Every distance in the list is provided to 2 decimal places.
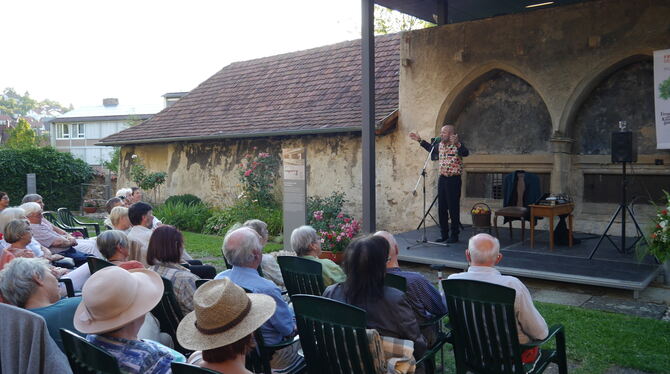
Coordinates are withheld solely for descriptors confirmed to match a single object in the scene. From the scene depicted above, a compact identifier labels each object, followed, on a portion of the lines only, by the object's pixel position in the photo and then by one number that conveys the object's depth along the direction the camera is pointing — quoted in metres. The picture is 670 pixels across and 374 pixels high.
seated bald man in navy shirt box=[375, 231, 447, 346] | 3.34
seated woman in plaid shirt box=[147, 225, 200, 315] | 3.58
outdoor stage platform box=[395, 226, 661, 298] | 6.04
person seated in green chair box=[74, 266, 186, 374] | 2.38
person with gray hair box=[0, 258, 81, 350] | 2.81
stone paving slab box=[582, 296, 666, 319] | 5.43
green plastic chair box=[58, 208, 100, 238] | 9.37
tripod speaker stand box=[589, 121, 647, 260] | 6.95
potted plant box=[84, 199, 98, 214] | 18.23
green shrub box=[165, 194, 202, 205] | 14.31
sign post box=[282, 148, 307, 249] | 8.24
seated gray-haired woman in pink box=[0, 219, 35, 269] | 4.89
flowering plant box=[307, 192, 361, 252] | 8.34
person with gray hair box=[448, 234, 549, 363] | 3.19
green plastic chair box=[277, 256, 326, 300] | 3.93
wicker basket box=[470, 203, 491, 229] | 8.34
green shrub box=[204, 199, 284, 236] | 11.38
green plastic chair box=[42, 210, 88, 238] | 8.41
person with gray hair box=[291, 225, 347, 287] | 4.17
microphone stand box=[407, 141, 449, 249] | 8.21
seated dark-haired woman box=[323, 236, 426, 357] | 2.87
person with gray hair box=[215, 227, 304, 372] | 3.40
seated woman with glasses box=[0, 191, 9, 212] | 6.98
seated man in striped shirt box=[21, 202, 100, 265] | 6.34
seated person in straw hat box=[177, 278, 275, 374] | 2.12
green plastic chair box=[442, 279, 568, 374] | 3.06
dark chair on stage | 8.41
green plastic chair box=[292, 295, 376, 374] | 2.64
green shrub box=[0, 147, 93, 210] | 18.23
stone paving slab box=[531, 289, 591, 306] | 5.95
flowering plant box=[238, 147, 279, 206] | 12.40
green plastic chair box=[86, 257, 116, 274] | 4.05
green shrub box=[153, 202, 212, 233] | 13.12
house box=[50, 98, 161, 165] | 42.44
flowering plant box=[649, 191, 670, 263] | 5.88
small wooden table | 7.34
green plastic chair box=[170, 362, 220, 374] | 1.86
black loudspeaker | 6.96
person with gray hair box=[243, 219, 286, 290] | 4.70
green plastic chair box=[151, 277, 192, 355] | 3.46
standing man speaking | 8.08
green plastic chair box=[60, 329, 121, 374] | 2.14
